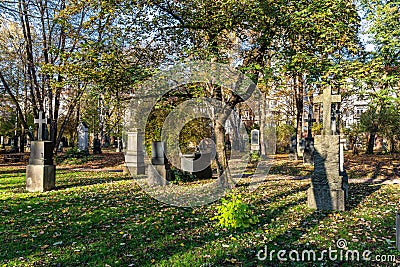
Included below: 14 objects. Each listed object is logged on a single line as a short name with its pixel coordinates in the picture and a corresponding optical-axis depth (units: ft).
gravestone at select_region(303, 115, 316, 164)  57.91
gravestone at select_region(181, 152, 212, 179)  41.81
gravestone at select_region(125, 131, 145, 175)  45.96
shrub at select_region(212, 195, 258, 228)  18.58
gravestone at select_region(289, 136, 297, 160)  67.05
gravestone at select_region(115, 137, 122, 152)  104.63
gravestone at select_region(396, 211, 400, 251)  10.48
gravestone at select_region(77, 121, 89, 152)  95.40
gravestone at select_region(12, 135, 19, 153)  88.02
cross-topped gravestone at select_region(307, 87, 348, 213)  24.02
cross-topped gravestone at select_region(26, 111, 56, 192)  31.94
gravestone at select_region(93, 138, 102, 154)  85.70
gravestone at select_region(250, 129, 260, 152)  86.74
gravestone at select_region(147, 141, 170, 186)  37.19
